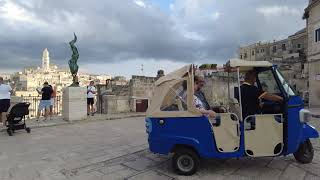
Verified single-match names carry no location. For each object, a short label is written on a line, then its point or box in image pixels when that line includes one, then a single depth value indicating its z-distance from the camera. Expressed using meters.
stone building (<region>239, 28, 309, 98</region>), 28.21
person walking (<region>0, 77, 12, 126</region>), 7.30
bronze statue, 9.17
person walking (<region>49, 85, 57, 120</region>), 8.88
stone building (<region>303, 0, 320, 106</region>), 19.18
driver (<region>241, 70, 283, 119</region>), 3.90
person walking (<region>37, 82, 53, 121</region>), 8.59
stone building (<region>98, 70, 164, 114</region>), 11.35
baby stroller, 6.72
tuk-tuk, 3.80
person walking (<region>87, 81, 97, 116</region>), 10.14
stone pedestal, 8.94
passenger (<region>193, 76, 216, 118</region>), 3.81
